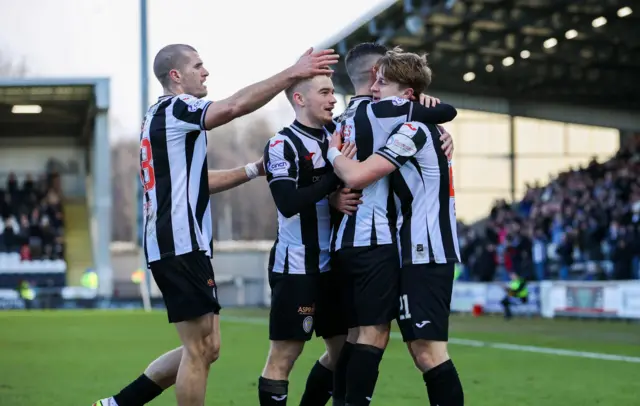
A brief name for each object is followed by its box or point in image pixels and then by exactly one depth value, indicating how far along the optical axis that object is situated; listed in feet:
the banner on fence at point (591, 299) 77.56
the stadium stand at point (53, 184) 125.18
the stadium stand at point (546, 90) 91.46
